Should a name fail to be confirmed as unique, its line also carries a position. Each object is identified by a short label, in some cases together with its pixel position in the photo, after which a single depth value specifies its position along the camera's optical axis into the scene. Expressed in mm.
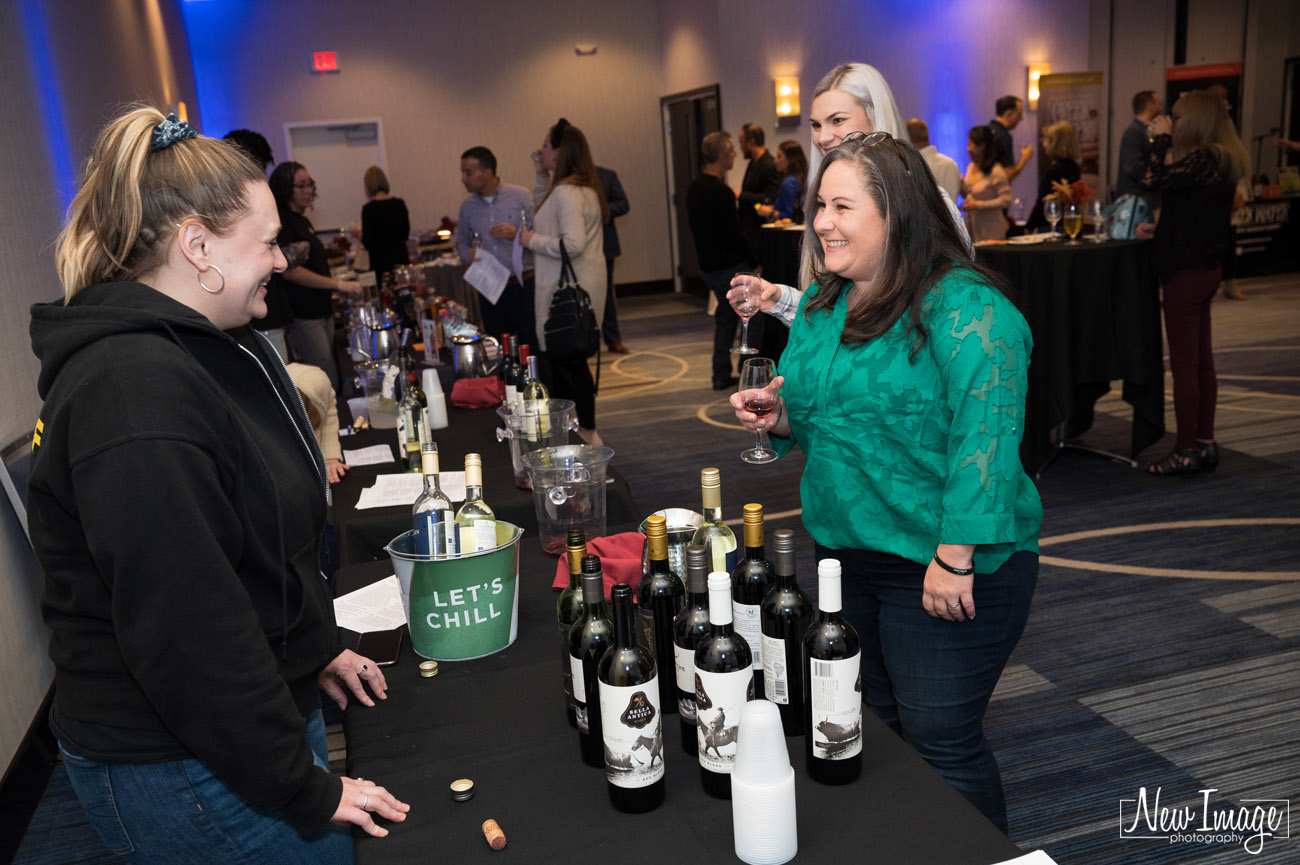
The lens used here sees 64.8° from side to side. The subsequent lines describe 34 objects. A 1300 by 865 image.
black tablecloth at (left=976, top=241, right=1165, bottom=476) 4652
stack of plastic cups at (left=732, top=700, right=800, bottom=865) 1037
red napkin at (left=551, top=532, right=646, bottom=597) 1729
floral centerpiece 5000
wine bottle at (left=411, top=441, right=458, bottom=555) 1652
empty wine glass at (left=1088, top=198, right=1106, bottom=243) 4910
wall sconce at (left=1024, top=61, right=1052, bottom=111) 11344
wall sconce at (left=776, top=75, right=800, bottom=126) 10641
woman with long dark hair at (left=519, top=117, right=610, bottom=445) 5012
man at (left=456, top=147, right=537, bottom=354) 5598
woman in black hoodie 1046
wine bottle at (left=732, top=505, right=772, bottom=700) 1318
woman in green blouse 1615
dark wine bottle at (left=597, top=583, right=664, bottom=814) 1137
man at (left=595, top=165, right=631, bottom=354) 7805
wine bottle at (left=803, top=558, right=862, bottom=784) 1180
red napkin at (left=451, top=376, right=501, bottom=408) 3576
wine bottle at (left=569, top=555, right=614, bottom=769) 1265
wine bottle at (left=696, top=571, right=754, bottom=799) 1137
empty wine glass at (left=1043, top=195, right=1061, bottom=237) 5172
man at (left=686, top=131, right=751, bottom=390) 7215
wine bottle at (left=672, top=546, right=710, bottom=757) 1218
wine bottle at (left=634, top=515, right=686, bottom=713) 1361
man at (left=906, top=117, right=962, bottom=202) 6242
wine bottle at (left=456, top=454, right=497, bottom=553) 1676
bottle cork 1148
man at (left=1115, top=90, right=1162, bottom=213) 6992
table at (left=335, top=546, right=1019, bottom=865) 1126
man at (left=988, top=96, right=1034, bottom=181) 9492
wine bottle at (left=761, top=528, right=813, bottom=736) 1280
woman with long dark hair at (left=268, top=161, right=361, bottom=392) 5434
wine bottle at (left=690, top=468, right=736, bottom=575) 1325
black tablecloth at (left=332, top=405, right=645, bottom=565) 2424
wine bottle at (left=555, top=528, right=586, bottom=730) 1364
